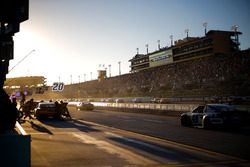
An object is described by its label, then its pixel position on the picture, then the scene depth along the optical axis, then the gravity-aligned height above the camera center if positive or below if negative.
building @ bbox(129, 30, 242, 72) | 117.77 +19.04
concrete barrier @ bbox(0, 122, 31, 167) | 6.26 -0.73
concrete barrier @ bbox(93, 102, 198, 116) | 34.74 -0.40
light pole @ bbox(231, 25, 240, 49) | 125.12 +23.39
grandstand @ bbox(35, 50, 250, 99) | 73.31 +6.06
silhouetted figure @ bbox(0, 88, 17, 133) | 7.64 -0.18
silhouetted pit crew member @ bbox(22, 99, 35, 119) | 28.81 -0.16
